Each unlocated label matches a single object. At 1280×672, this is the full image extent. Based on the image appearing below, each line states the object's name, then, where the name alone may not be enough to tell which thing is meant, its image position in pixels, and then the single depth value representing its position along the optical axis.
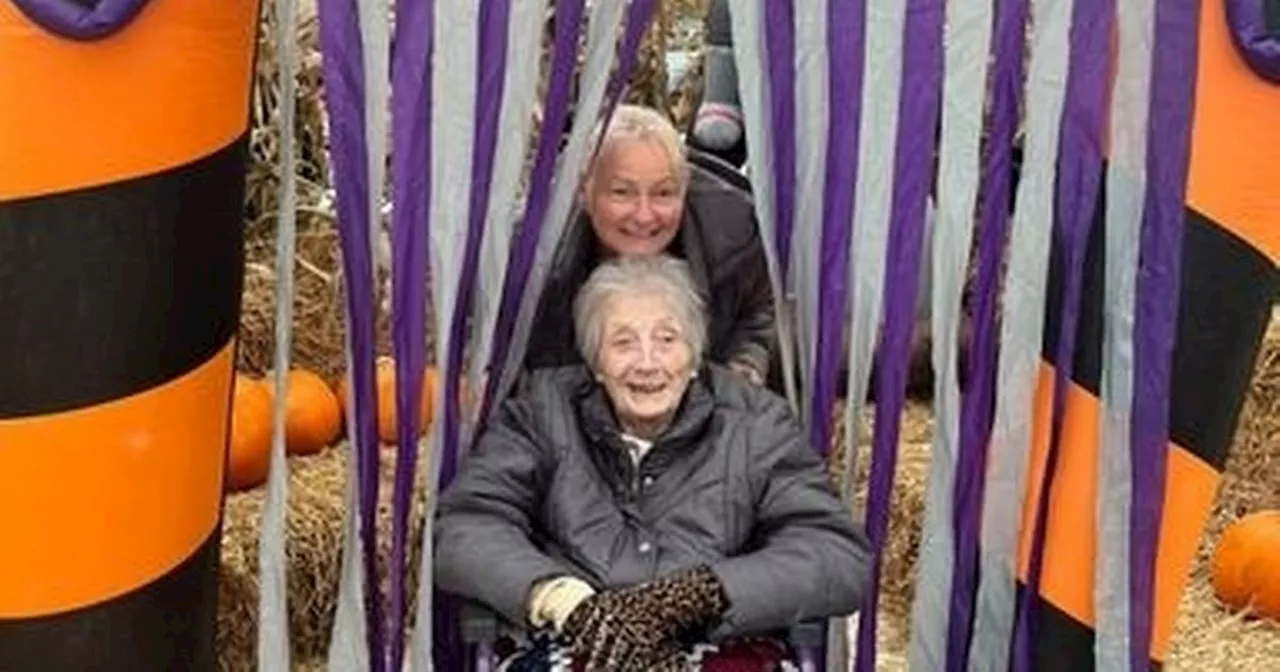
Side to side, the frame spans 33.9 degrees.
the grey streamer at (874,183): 2.74
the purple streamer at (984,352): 2.83
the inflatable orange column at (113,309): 2.47
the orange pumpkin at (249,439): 4.02
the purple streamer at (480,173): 2.72
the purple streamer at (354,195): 2.68
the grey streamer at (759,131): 2.80
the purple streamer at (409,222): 2.69
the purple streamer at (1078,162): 2.63
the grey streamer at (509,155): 2.72
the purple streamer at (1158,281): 2.57
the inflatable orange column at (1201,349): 2.59
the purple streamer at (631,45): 2.80
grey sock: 5.13
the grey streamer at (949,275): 2.71
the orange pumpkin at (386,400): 4.14
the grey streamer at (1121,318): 2.60
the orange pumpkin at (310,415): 4.24
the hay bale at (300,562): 3.88
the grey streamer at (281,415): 2.72
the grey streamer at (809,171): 2.79
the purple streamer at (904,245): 2.74
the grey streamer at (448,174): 2.65
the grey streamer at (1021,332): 2.66
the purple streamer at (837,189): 2.78
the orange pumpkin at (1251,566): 4.31
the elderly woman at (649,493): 2.72
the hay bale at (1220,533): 4.21
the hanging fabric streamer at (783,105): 2.84
